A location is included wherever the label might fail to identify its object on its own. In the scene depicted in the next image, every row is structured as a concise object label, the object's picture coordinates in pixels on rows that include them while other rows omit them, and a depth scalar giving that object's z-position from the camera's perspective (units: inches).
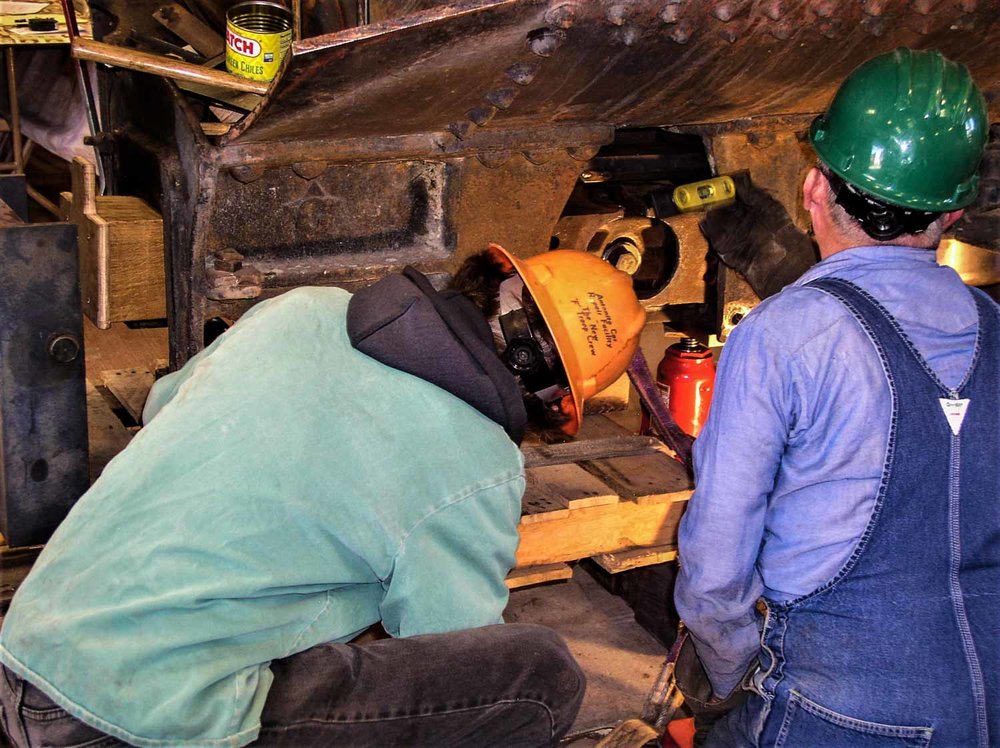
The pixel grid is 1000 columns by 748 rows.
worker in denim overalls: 68.2
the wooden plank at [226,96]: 106.3
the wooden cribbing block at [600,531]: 107.3
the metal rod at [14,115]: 184.4
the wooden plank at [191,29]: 135.8
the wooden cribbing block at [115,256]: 105.5
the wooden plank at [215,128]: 102.5
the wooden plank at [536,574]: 106.3
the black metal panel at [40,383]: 90.6
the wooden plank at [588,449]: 122.6
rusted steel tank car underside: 92.8
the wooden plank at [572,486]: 109.0
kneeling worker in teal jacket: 64.1
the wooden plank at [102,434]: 117.1
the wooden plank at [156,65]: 96.4
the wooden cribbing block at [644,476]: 113.4
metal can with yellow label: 108.2
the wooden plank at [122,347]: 182.2
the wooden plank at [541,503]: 105.2
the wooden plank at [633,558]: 111.0
